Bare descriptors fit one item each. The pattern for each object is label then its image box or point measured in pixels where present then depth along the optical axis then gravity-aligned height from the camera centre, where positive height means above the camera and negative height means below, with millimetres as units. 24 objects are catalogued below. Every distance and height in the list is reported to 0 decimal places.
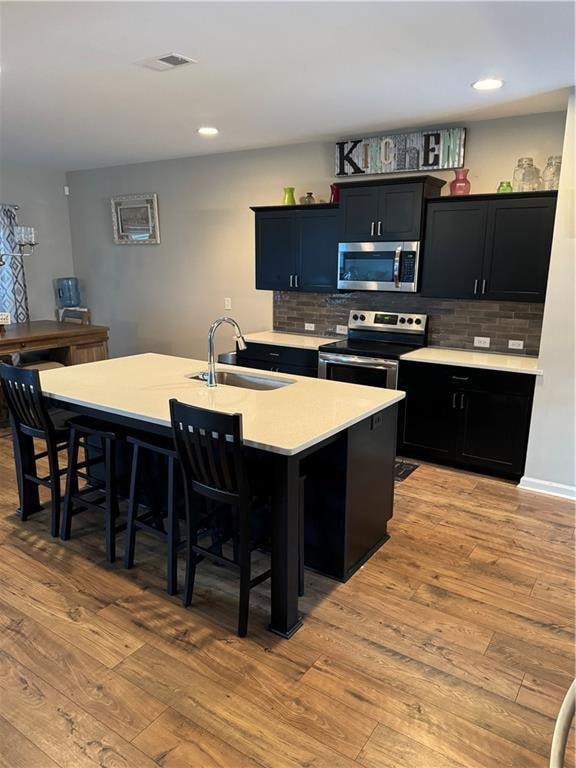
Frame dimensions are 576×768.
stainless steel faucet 2876 -515
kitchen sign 4039 +906
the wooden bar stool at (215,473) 2047 -833
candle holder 4969 +264
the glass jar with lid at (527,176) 3674 +632
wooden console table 4902 -735
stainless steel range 4066 -649
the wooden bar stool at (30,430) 2808 -915
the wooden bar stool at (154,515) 2461 -1235
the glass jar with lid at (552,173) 3572 +630
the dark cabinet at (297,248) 4504 +156
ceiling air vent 2691 +1048
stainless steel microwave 4094 +3
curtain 6172 -113
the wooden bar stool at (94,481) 2723 -1159
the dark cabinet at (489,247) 3572 +144
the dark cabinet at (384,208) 3961 +448
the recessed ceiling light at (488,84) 3005 +1056
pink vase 3963 +621
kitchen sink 3141 -686
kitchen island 2148 -761
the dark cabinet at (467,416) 3648 -1066
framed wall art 6062 +531
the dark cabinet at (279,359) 4488 -809
